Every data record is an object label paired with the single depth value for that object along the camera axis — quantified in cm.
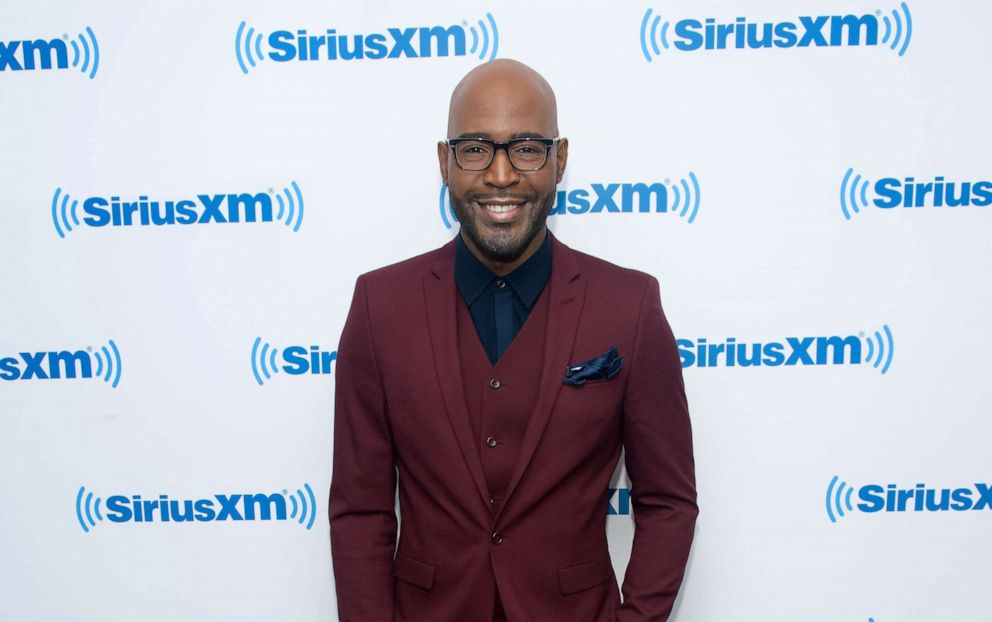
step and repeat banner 187
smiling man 143
